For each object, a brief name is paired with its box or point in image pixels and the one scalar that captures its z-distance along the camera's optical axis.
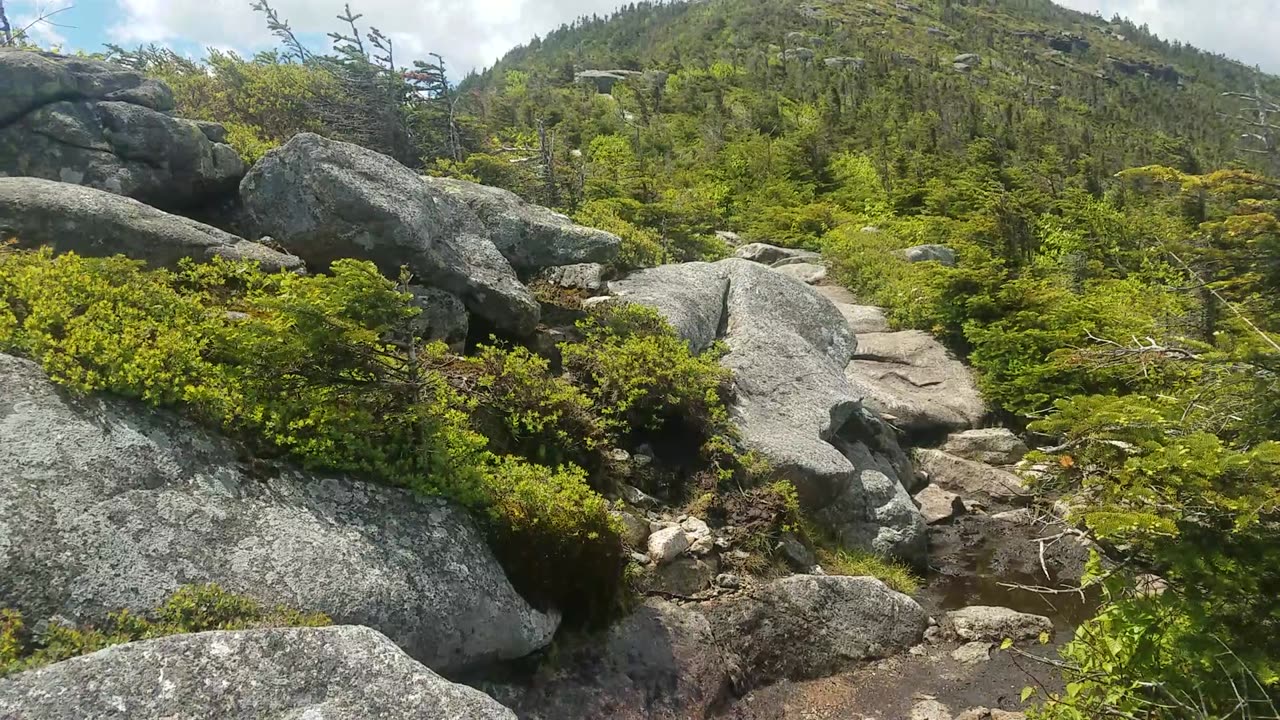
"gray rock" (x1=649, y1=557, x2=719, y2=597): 8.17
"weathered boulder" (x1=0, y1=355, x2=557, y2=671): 4.67
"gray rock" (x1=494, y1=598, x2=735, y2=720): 6.41
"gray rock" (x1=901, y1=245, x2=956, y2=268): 27.19
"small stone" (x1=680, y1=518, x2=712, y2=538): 9.02
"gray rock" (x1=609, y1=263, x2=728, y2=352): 12.69
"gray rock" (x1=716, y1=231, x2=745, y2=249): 31.58
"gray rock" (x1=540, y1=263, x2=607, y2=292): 13.03
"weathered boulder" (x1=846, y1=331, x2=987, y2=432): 16.64
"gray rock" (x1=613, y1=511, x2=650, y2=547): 8.34
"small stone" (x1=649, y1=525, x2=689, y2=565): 8.32
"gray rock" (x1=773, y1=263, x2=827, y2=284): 26.44
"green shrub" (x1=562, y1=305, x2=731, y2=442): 10.08
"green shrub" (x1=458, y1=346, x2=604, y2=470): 8.43
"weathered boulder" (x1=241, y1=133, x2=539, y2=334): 9.46
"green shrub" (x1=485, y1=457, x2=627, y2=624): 6.85
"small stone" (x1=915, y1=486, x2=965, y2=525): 14.00
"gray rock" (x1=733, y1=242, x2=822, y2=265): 29.38
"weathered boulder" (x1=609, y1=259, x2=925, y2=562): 11.09
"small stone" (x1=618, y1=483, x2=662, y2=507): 9.34
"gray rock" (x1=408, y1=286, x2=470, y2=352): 9.56
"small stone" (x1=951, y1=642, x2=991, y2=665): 8.82
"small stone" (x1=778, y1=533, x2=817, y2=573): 9.53
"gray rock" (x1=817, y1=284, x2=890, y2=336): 21.55
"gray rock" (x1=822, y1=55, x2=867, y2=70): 70.98
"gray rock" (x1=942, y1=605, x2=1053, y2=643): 9.52
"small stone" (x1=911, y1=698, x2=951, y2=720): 7.59
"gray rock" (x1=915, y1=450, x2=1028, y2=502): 15.02
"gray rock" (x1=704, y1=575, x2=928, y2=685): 7.93
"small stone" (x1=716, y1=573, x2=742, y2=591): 8.54
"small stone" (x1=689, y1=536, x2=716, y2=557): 8.74
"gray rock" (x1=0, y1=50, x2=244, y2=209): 9.99
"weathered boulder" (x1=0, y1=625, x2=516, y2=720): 3.66
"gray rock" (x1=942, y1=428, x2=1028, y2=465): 16.09
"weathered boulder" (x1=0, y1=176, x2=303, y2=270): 8.00
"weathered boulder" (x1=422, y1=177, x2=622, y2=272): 12.82
